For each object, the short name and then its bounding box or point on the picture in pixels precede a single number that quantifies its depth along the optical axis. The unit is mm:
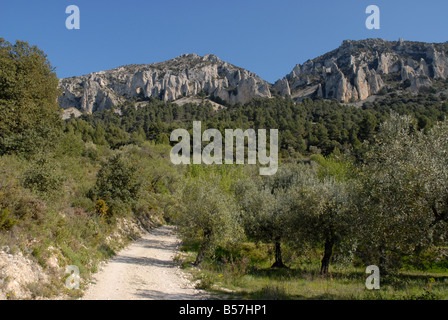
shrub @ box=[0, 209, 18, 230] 10180
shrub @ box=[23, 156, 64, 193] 14141
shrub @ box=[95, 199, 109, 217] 21219
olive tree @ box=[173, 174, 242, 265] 17422
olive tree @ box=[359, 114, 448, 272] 9737
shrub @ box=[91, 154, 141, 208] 22500
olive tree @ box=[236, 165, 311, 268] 19641
